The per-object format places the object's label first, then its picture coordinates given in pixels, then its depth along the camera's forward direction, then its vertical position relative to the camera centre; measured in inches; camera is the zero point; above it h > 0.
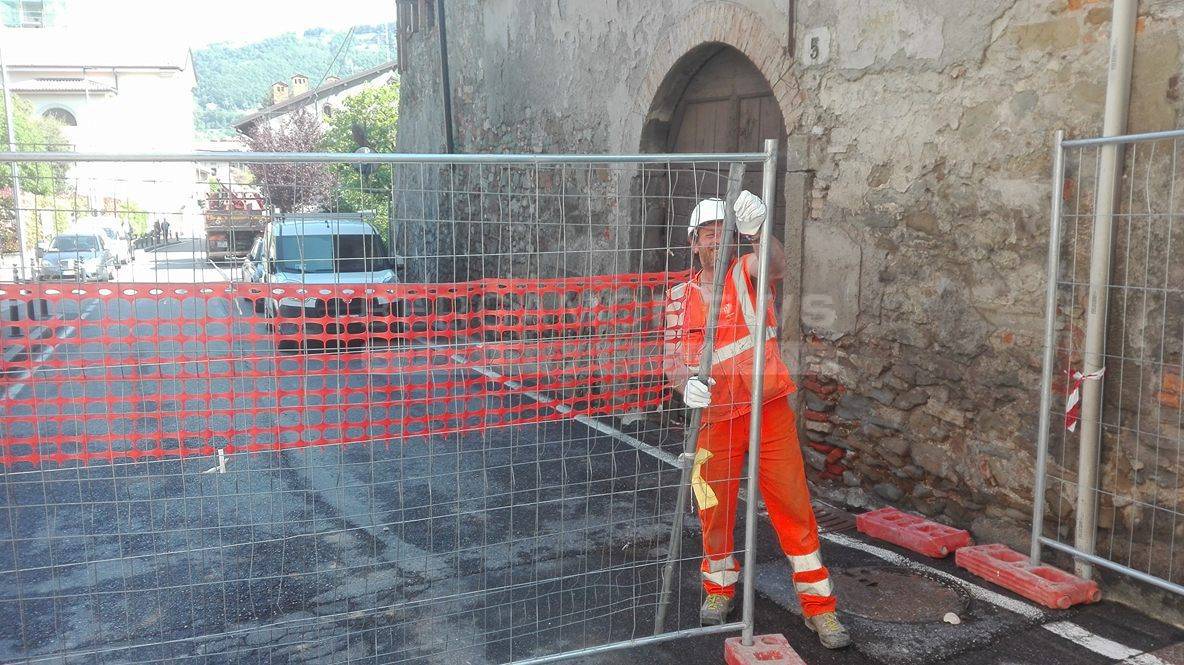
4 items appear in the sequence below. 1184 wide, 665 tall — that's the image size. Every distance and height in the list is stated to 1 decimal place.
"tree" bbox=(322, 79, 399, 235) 1368.1 +190.1
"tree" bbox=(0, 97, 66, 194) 1441.9 +201.5
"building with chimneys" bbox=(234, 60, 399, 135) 1913.1 +322.9
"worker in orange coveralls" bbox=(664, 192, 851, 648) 144.4 -32.4
